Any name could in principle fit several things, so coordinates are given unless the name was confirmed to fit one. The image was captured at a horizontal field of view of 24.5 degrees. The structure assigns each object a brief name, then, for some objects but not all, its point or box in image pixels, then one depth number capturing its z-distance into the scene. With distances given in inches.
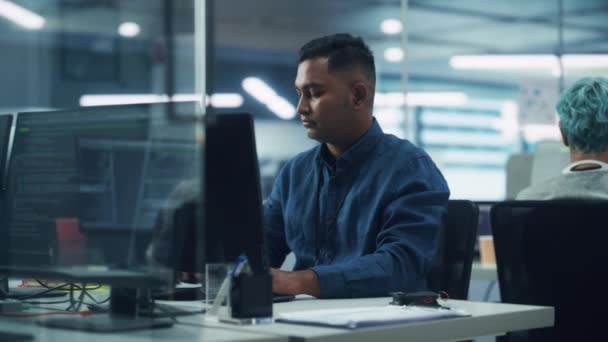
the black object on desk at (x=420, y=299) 94.9
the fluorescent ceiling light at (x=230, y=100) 347.3
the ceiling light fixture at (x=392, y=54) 374.9
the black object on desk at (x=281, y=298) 100.8
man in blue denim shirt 106.0
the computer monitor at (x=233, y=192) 97.3
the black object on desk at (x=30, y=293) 101.4
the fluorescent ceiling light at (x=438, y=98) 373.5
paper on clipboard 85.1
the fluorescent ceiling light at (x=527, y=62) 307.0
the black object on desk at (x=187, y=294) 101.3
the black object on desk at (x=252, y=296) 87.4
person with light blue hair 124.6
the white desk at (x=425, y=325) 83.4
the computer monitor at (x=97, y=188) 79.4
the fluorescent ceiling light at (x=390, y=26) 359.4
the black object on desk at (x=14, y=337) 84.0
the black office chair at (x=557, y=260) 105.5
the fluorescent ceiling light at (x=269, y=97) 353.9
